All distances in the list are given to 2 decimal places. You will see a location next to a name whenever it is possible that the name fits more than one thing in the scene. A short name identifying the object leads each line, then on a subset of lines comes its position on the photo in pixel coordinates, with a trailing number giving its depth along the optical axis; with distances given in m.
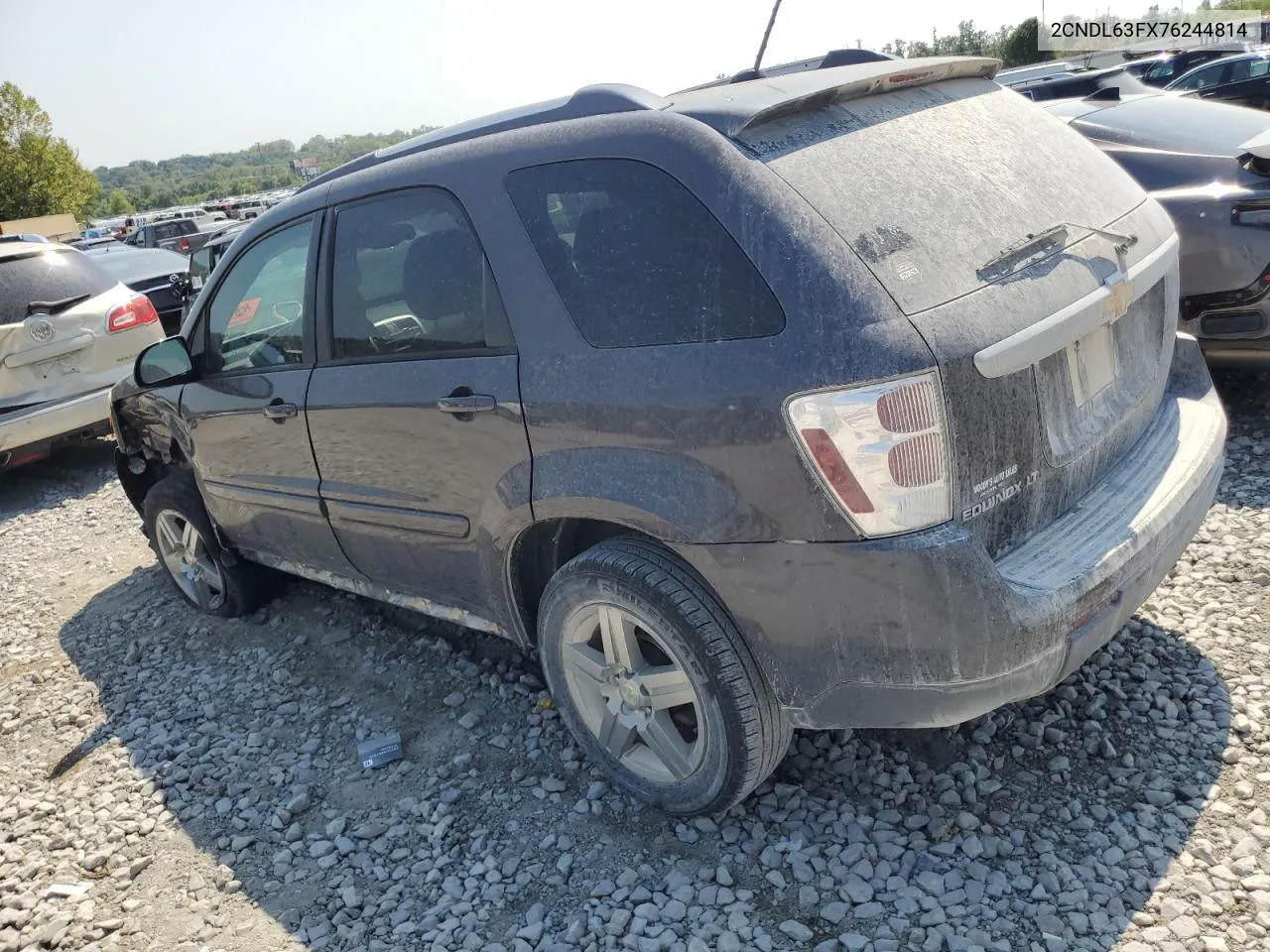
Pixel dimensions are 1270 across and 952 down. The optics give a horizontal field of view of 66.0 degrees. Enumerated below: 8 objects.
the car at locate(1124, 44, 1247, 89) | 18.97
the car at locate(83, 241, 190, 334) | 10.46
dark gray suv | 2.21
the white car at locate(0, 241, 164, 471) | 6.75
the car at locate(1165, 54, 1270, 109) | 15.43
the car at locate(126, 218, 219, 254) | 26.05
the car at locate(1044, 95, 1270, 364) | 4.49
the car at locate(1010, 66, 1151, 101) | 10.93
